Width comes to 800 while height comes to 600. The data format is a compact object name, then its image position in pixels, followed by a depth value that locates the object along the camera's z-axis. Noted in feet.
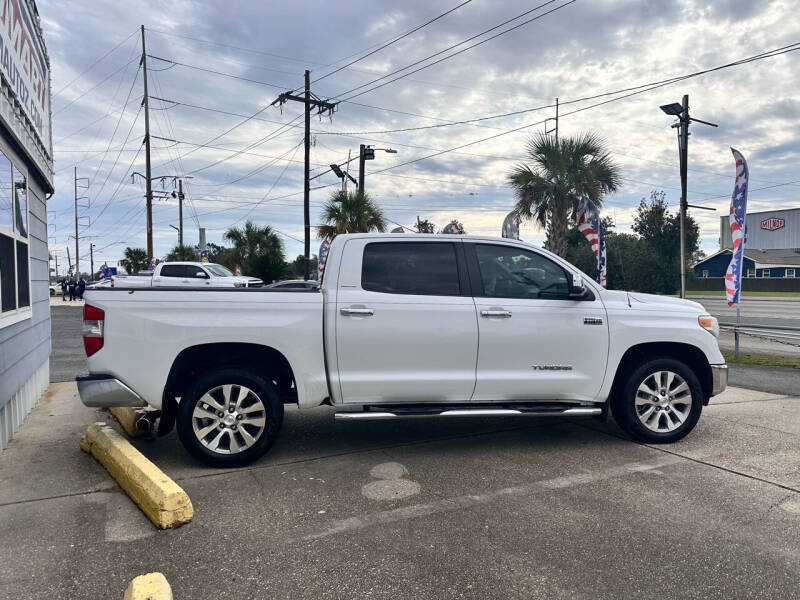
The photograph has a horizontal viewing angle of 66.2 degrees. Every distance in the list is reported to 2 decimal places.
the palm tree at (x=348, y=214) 81.76
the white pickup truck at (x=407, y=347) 16.22
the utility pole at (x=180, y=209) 186.87
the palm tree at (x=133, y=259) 212.84
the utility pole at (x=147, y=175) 114.04
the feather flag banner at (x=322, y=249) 62.26
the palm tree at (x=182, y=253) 171.32
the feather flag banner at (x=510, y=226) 53.72
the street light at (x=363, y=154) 89.76
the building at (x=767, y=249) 224.53
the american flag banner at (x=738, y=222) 38.75
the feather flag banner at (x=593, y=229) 55.57
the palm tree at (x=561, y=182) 66.18
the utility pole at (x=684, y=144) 66.13
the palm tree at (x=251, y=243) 128.67
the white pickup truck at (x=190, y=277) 73.10
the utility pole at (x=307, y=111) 83.41
